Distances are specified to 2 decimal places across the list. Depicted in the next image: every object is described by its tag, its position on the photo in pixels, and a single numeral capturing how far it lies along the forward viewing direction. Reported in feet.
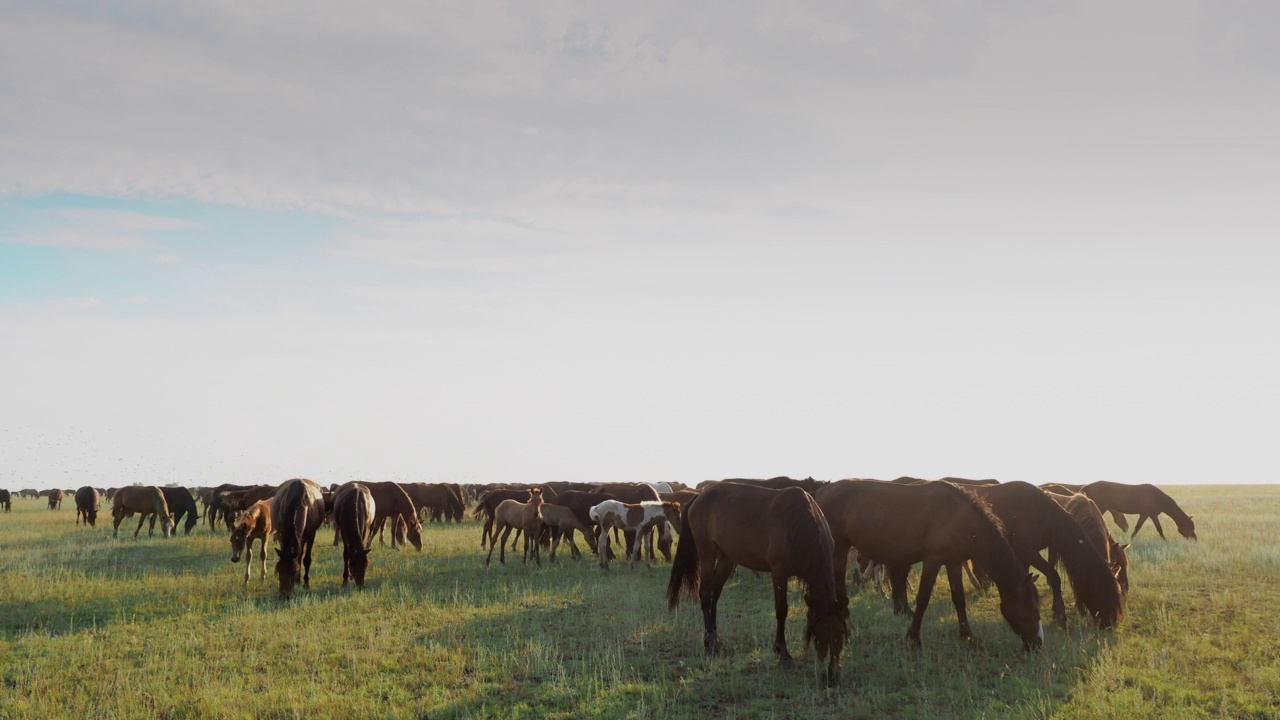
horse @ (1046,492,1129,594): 40.55
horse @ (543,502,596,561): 66.74
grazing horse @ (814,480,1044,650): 32.17
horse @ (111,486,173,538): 92.79
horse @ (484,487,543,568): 64.90
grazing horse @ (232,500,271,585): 53.16
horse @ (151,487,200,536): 100.22
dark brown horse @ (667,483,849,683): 29.22
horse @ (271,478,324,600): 47.57
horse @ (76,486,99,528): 106.93
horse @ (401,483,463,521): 114.93
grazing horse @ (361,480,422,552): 68.80
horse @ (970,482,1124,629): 36.36
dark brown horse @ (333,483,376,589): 50.60
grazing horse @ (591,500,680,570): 63.98
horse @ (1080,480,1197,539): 76.18
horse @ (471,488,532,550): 72.79
